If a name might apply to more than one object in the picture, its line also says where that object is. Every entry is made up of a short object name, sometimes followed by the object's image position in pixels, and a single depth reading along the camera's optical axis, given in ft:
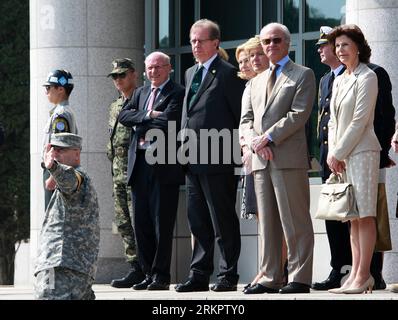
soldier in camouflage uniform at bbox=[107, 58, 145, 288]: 53.26
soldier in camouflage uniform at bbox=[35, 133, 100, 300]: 36.91
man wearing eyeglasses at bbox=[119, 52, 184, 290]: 49.60
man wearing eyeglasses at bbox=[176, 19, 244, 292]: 46.83
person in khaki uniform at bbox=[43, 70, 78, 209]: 49.29
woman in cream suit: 42.65
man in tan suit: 43.80
